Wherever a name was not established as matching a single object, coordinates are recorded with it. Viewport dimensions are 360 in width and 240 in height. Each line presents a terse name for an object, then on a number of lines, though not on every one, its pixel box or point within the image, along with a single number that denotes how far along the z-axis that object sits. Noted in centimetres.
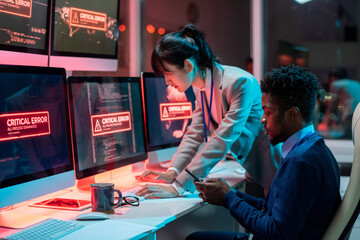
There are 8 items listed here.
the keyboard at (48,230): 119
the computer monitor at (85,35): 182
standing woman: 183
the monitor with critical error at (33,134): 135
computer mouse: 140
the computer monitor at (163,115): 219
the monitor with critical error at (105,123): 172
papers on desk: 122
